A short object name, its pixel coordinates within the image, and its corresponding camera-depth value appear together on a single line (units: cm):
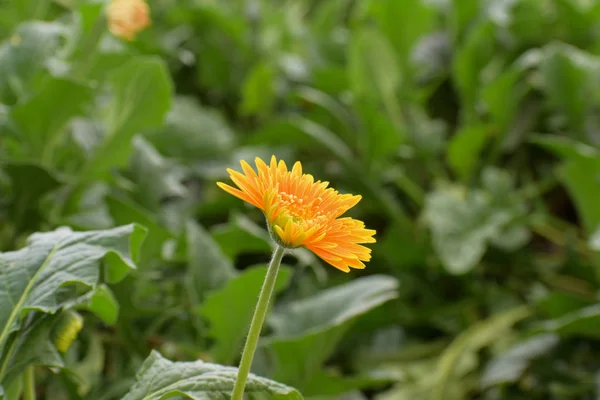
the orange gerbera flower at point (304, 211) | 113
